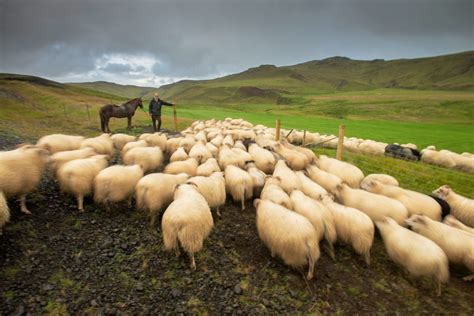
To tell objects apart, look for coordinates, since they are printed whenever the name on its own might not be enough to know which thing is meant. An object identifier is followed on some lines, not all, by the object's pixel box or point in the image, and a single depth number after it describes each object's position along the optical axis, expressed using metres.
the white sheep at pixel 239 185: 6.51
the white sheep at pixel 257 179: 6.93
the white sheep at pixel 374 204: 5.53
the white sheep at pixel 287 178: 6.73
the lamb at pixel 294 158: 9.06
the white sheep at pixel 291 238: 4.26
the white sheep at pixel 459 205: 6.25
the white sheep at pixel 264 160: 8.62
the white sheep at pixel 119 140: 10.35
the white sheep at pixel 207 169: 7.25
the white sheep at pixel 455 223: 5.20
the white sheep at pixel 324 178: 7.20
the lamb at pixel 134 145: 8.88
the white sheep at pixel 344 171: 7.75
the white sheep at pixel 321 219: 4.97
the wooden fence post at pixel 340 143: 10.16
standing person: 16.34
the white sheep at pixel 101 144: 8.35
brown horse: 16.25
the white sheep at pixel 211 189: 5.82
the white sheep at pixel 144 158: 7.84
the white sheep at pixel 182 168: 7.21
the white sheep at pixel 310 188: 6.36
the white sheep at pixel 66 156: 6.29
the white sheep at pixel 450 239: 4.51
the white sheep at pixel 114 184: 5.50
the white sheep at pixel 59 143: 7.66
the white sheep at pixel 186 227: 4.26
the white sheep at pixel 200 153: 8.59
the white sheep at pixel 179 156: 8.47
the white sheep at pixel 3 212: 3.96
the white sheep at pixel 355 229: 4.78
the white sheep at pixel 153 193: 5.43
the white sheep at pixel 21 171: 4.79
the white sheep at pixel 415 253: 4.12
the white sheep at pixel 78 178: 5.50
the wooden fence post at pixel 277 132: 13.27
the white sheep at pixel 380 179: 7.44
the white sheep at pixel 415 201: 5.87
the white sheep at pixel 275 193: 5.60
